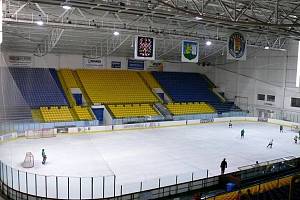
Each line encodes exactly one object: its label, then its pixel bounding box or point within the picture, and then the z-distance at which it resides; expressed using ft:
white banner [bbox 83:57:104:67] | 132.57
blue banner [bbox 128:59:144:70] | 143.02
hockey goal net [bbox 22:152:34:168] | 59.93
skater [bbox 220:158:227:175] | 57.98
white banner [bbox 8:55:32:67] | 116.26
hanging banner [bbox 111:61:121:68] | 138.72
